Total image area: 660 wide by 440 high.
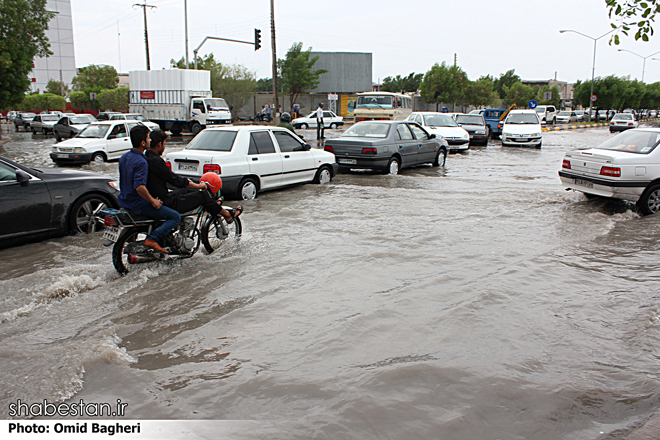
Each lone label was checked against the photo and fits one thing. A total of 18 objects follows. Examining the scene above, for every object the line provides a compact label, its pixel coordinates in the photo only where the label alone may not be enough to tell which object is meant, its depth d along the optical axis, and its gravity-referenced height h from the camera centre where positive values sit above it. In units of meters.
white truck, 32.56 +2.08
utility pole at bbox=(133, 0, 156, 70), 42.81 +8.69
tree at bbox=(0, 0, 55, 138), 26.80 +4.87
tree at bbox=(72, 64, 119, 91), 71.06 +7.65
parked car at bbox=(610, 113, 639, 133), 40.53 +1.00
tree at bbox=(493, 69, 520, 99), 112.30 +12.06
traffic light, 29.53 +5.35
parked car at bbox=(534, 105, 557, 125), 49.62 +1.85
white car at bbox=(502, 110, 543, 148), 24.69 +0.21
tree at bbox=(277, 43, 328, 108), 53.59 +6.41
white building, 85.80 +13.27
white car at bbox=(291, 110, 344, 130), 41.12 +1.01
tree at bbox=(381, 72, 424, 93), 111.17 +10.94
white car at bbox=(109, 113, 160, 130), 29.78 +0.99
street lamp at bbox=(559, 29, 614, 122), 47.56 +7.20
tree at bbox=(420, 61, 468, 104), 55.16 +5.46
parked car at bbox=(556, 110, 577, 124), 55.16 +1.88
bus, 27.59 +1.45
